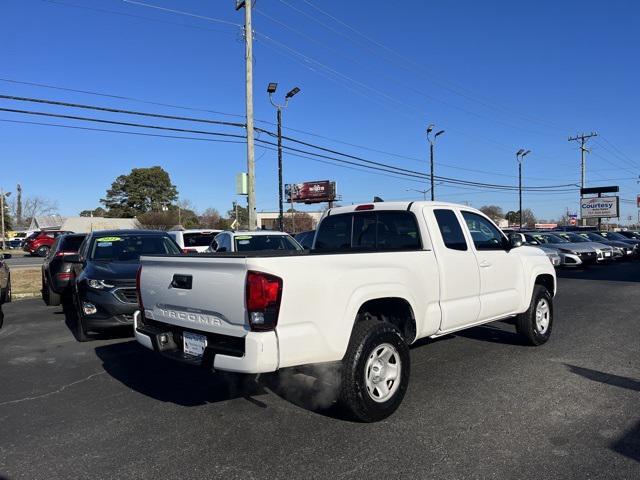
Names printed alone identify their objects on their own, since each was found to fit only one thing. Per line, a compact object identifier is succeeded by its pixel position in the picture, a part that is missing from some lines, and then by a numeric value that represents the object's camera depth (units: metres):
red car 37.78
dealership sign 49.28
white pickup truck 3.53
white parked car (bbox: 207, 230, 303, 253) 11.40
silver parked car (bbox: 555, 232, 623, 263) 20.42
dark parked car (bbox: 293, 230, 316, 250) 22.73
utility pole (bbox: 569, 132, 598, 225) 61.91
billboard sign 84.12
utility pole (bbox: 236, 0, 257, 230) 19.55
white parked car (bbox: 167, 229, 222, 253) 14.43
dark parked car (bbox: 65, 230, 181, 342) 6.91
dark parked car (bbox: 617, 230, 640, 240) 31.81
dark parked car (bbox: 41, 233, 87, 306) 9.61
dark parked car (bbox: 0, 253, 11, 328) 10.06
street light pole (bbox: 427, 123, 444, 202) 33.72
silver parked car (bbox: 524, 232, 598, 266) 18.70
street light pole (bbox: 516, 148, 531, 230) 48.91
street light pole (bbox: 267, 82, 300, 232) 22.44
